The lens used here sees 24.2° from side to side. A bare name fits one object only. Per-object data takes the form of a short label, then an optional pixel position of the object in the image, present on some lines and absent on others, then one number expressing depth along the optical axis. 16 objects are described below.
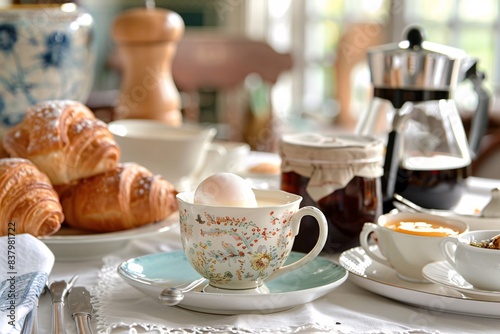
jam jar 1.00
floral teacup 0.88
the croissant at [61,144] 1.04
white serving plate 0.99
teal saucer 0.87
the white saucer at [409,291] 0.87
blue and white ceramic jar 1.25
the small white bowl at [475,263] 0.87
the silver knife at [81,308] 0.84
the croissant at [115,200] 1.03
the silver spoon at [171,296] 0.85
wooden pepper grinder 1.41
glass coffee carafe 1.12
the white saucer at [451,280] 0.88
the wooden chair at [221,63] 2.92
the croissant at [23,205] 0.97
